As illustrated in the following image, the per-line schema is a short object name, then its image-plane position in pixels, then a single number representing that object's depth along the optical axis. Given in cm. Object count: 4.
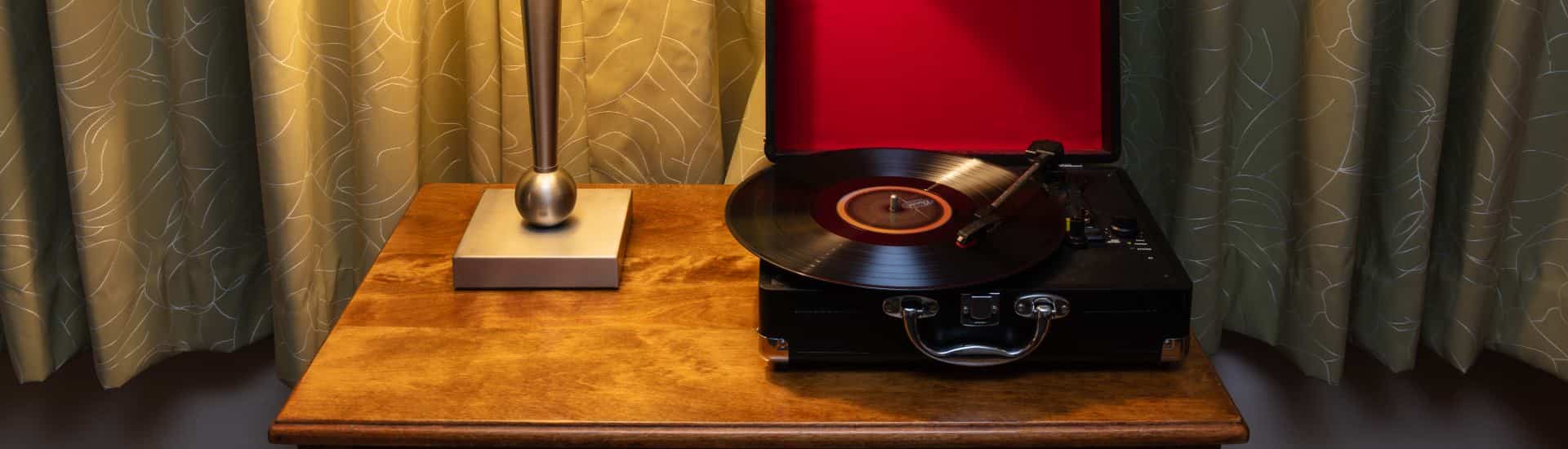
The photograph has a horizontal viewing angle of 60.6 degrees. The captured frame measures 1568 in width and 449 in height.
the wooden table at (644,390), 92
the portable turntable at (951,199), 95
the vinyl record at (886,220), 96
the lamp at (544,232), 109
